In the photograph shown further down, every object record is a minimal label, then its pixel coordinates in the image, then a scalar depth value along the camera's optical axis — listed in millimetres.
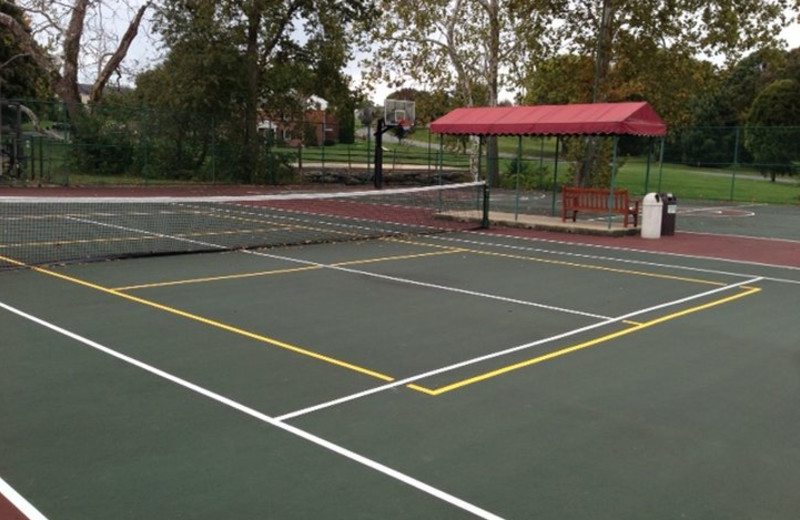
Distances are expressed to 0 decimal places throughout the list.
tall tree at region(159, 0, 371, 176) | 33250
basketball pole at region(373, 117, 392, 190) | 33562
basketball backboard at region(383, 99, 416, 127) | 40094
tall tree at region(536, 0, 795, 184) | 32688
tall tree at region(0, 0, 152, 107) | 33875
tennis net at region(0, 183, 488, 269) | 14211
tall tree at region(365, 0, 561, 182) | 37250
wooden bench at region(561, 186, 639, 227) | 20094
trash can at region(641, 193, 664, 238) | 18797
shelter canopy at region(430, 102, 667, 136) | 18938
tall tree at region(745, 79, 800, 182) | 41844
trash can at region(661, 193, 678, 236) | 19438
